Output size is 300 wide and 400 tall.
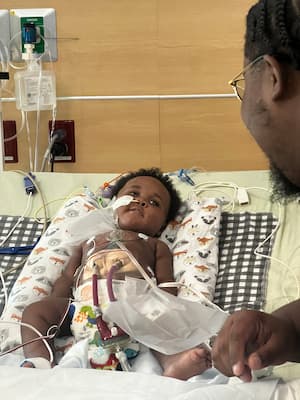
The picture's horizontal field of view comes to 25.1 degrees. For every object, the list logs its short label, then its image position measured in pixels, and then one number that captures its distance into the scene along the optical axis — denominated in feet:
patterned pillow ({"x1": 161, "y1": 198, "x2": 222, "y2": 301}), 5.99
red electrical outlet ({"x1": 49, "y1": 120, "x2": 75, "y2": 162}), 9.02
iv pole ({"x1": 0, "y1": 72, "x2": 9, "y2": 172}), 8.68
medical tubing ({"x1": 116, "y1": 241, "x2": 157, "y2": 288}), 5.44
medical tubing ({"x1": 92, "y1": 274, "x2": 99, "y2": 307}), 5.34
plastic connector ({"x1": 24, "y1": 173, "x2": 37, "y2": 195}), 7.52
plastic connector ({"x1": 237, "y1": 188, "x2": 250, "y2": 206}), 7.14
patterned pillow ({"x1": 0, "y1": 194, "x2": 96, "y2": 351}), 5.57
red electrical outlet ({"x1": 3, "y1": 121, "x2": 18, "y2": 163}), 9.09
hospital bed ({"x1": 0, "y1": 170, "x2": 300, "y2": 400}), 3.72
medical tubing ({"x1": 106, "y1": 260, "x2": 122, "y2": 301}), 5.20
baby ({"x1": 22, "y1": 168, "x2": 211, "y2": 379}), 4.97
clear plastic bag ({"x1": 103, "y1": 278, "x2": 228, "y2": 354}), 4.60
